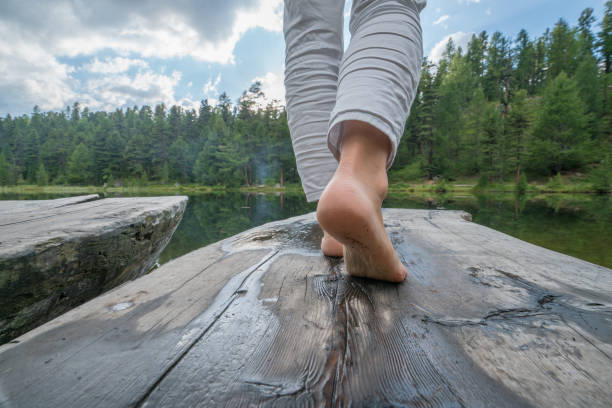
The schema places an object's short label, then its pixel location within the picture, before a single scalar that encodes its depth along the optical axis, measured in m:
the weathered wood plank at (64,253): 0.63
